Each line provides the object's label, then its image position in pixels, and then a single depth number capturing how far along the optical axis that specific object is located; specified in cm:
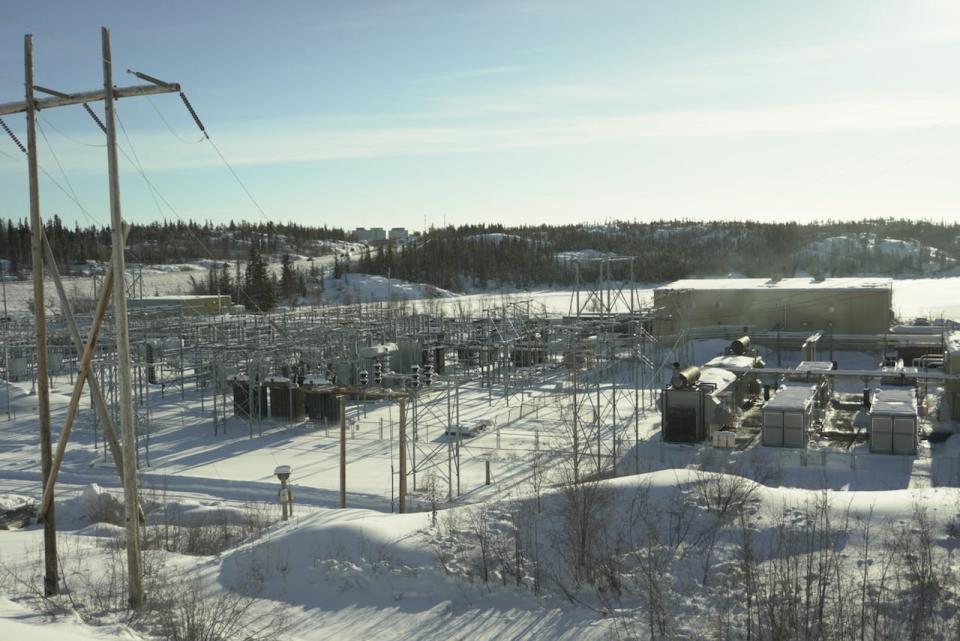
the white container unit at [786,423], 2262
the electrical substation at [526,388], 2230
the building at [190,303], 5753
